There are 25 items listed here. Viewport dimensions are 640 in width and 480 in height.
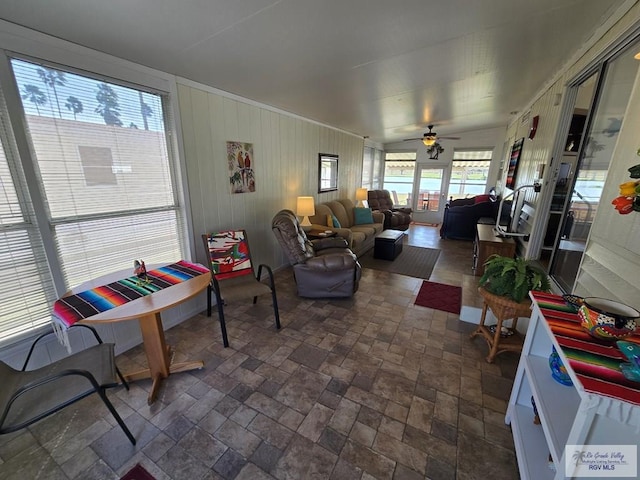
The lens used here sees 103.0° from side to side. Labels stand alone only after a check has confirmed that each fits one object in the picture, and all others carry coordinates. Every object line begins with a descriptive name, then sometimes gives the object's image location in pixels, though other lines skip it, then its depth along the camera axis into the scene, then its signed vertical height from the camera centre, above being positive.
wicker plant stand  1.93 -1.27
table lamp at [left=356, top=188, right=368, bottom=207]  6.47 -0.54
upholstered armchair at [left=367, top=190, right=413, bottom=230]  6.50 -0.93
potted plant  1.87 -0.74
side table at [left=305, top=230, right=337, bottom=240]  4.02 -0.94
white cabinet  0.79 -0.98
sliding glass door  1.62 +0.16
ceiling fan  5.68 +0.82
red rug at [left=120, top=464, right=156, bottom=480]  1.31 -1.53
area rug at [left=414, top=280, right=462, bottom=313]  3.01 -1.49
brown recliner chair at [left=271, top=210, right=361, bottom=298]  3.01 -1.07
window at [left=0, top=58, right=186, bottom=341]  1.66 -0.11
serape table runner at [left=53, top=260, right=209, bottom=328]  1.51 -0.82
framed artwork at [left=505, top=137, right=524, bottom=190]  4.20 +0.24
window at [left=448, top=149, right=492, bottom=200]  7.10 +0.11
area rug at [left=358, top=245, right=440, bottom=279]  4.09 -1.49
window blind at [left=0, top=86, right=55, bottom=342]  1.59 -0.57
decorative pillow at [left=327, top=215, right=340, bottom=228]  4.72 -0.87
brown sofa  4.41 -0.96
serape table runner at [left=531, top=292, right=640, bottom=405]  0.79 -0.63
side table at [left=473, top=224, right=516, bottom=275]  3.46 -0.95
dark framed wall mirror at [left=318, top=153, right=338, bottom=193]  4.99 +0.03
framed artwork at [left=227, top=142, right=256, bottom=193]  3.07 +0.07
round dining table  1.54 -0.83
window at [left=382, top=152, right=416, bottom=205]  8.21 +0.00
